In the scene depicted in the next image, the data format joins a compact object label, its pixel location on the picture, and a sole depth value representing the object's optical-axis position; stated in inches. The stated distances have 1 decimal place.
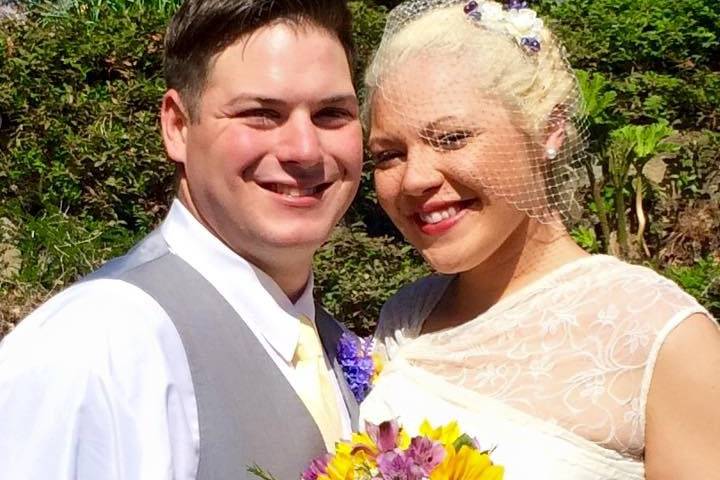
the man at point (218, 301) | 79.0
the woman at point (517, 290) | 92.9
